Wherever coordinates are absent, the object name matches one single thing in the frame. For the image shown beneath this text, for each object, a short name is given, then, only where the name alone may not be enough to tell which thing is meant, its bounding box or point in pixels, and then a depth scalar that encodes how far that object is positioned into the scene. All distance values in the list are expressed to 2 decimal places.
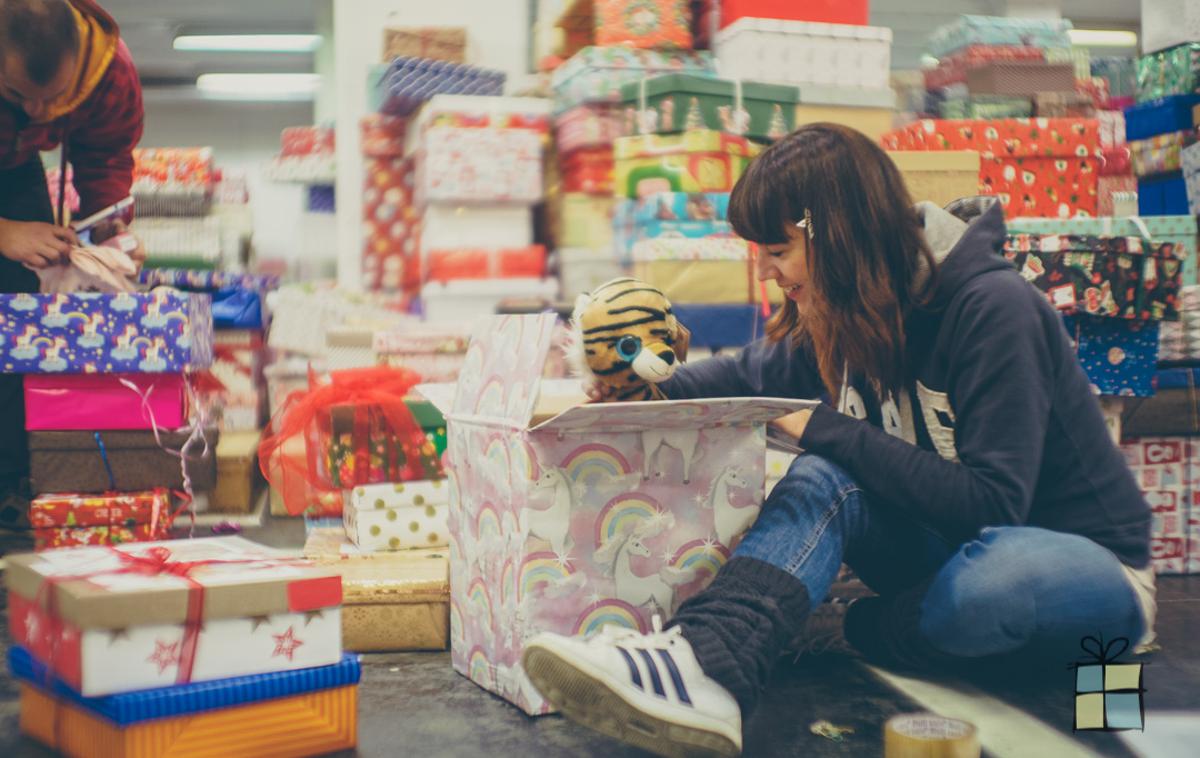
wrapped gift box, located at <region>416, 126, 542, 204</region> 3.65
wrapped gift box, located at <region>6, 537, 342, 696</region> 1.20
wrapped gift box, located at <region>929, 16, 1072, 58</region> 3.65
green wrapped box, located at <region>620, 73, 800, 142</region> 3.15
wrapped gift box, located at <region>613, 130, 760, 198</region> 3.10
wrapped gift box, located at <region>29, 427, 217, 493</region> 2.50
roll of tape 1.20
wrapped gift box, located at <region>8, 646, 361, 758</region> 1.20
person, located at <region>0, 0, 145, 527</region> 2.36
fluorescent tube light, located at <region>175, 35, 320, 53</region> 9.07
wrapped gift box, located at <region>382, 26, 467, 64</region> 4.27
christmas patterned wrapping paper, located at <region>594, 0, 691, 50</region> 3.63
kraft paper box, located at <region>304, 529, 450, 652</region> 1.79
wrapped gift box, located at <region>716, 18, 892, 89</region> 3.44
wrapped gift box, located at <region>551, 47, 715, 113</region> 3.50
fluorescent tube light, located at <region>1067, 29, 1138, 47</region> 8.87
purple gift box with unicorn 2.43
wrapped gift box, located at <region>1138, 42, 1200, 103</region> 3.58
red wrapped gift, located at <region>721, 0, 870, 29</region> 3.51
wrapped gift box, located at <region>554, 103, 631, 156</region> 3.55
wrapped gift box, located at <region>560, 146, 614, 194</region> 3.62
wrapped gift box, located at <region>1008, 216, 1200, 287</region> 2.79
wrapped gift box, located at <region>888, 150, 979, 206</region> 2.73
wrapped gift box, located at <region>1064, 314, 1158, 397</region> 2.31
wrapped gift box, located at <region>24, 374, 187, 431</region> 2.50
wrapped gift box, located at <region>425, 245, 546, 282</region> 3.73
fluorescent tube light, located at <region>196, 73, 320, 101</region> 10.29
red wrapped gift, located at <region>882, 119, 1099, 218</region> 3.11
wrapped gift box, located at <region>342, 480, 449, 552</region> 2.09
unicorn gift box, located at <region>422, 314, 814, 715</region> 1.42
